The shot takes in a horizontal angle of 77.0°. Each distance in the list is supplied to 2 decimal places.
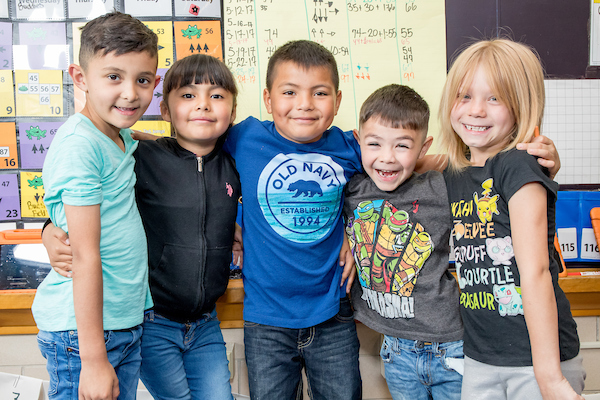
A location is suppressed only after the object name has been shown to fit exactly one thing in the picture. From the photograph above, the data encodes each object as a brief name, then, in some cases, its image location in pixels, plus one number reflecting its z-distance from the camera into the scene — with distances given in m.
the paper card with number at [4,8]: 1.58
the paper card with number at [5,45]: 1.58
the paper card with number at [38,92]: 1.59
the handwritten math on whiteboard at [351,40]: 1.61
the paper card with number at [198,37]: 1.60
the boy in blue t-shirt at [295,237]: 1.10
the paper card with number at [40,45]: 1.58
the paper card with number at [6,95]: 1.58
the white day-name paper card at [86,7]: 1.58
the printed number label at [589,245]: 1.65
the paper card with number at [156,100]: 1.63
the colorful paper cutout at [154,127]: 1.62
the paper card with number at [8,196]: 1.61
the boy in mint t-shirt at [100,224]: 0.80
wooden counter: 1.43
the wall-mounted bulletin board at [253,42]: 1.59
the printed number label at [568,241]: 1.65
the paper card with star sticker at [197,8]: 1.59
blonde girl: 0.85
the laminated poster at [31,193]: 1.62
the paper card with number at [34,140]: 1.61
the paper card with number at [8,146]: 1.60
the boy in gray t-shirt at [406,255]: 1.05
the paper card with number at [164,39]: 1.60
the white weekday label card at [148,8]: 1.59
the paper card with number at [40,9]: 1.58
